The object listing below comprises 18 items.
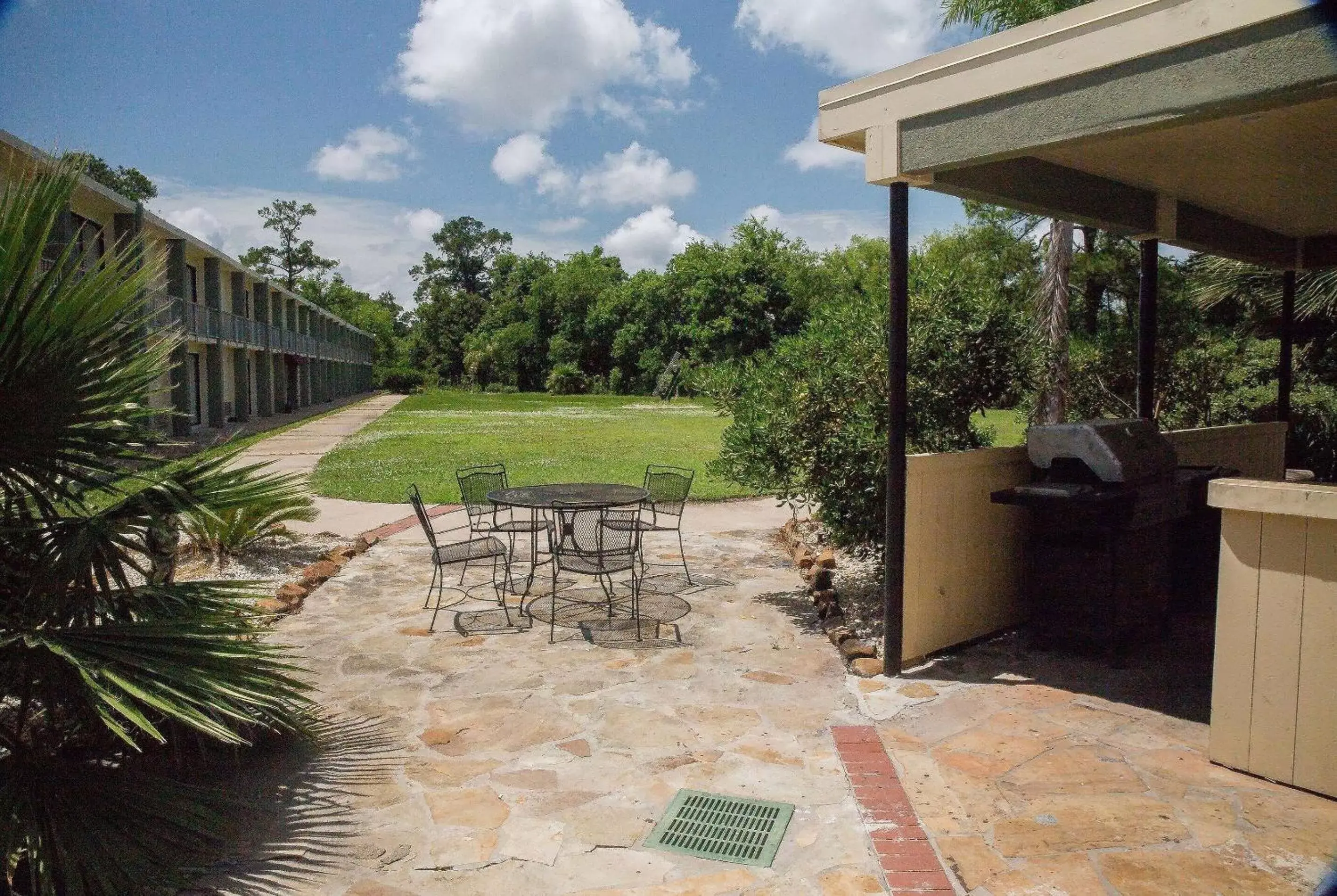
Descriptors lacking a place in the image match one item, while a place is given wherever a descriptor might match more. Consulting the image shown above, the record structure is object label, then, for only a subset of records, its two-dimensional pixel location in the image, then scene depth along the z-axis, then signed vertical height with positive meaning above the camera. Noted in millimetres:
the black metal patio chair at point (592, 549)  6195 -1106
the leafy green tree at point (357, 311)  74188 +7003
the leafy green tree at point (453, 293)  71688 +8888
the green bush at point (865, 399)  5969 -21
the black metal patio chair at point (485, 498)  7402 -933
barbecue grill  5266 -794
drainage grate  3312 -1678
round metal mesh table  6461 -774
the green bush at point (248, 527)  7930 -1255
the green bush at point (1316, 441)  12008 -558
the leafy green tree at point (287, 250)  75875 +12021
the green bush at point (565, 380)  57844 +833
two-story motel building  21734 +2246
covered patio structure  3615 +1433
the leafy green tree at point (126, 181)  56875 +14016
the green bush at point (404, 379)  64812 +897
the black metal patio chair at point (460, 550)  6426 -1163
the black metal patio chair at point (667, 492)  7734 -847
